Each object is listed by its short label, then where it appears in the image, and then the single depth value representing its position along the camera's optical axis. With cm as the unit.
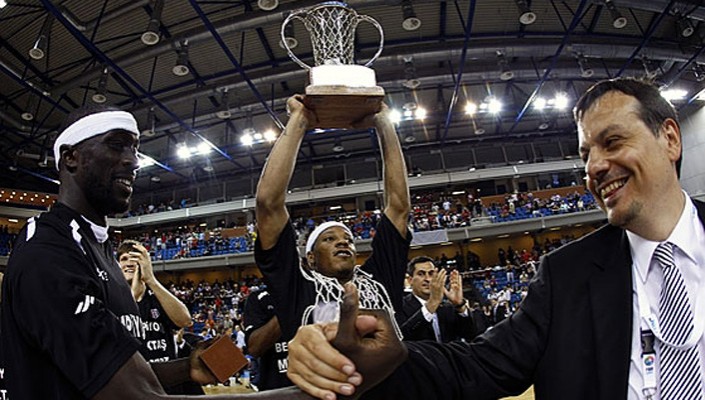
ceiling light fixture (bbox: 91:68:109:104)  1318
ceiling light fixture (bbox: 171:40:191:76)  1231
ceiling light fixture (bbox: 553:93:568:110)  1941
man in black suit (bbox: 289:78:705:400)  129
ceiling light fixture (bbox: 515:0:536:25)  1158
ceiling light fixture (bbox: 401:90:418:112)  1983
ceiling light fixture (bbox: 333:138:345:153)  2456
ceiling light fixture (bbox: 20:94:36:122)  1541
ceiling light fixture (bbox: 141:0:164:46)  1077
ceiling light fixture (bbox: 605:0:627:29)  1230
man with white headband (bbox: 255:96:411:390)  213
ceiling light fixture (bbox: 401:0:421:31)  1134
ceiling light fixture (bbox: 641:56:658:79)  1598
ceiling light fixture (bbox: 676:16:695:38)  1399
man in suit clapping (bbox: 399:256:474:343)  392
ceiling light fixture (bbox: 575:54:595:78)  1551
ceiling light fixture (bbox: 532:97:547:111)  2047
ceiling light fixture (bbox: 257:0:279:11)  1020
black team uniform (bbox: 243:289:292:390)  308
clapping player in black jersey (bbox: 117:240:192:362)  354
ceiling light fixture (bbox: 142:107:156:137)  1683
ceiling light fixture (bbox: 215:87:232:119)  1647
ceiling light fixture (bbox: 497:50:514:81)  1526
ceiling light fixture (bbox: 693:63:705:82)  1627
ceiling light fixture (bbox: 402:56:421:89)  1467
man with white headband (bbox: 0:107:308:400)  122
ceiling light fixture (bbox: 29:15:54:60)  1099
